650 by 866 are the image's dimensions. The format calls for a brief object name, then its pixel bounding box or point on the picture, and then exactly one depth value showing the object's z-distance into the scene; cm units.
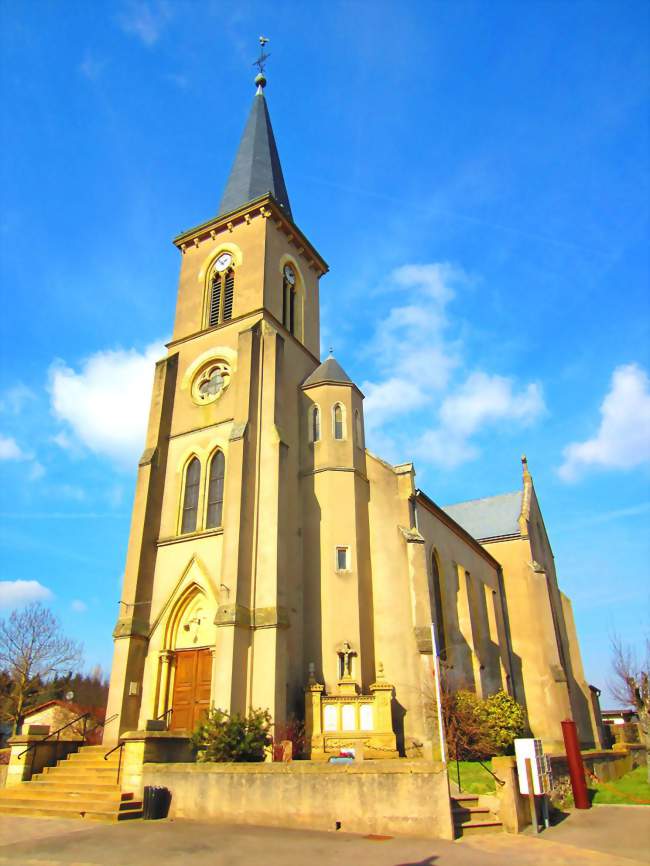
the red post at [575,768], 1537
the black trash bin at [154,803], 1298
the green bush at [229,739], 1441
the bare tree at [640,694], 2125
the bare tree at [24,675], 3459
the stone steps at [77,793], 1329
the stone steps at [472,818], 1178
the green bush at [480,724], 1880
